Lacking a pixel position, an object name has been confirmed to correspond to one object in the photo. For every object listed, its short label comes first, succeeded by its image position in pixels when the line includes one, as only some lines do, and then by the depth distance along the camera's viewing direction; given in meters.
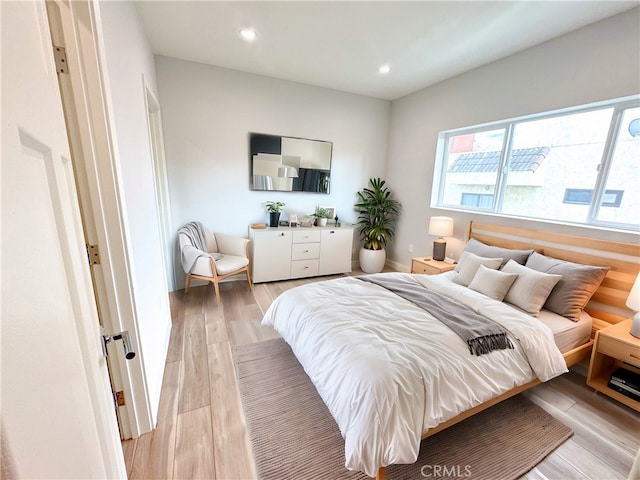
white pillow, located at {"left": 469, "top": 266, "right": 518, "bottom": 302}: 2.16
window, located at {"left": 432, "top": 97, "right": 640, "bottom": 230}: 2.13
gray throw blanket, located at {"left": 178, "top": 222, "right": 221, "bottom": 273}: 2.84
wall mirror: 3.61
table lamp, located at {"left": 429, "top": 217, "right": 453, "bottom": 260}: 3.22
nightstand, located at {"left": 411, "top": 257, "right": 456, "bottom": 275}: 3.07
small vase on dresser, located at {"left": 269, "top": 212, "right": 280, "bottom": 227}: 3.66
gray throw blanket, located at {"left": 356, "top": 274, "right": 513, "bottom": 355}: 1.54
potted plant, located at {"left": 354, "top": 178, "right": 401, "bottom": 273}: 4.21
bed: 1.21
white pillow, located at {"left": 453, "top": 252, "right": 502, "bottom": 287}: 2.43
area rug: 1.35
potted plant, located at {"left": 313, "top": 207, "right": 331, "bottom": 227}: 3.96
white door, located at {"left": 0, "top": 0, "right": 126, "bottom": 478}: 0.37
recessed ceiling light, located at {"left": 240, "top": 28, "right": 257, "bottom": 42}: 2.41
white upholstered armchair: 2.87
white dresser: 3.52
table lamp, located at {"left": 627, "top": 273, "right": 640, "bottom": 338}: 1.74
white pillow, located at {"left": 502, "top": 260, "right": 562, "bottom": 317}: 2.03
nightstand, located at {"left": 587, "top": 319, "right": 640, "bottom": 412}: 1.69
